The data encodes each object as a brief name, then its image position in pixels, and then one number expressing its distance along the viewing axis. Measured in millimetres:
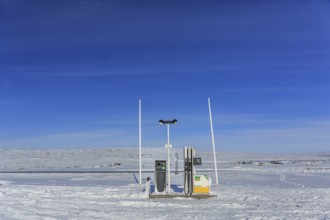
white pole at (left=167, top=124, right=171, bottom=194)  17453
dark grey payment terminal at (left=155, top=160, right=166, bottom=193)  17234
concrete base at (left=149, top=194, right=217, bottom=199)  16500
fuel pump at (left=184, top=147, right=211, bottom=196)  17000
